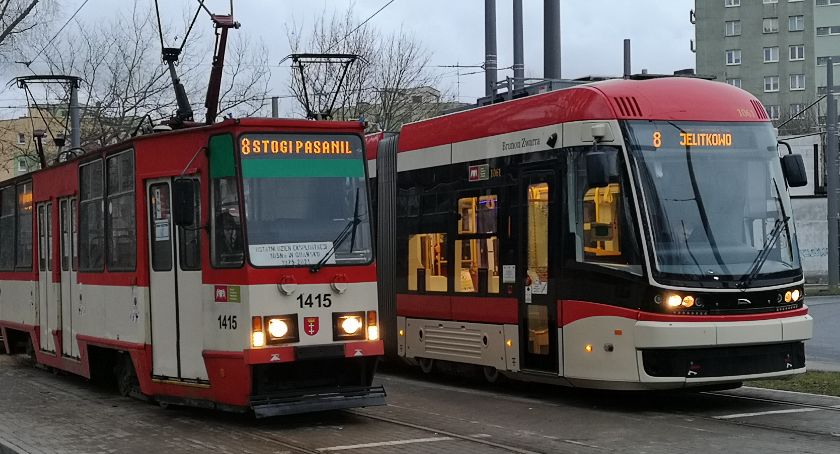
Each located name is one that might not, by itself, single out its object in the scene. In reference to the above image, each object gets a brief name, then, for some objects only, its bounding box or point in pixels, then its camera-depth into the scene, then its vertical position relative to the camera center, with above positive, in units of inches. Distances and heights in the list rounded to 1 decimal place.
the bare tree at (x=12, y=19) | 1204.5 +208.7
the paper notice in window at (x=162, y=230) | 499.2 -6.3
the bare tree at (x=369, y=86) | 1320.1 +143.1
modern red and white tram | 479.8 -16.4
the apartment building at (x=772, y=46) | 3417.8 +446.3
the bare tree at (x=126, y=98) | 1341.0 +135.2
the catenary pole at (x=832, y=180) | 1382.9 +21.4
